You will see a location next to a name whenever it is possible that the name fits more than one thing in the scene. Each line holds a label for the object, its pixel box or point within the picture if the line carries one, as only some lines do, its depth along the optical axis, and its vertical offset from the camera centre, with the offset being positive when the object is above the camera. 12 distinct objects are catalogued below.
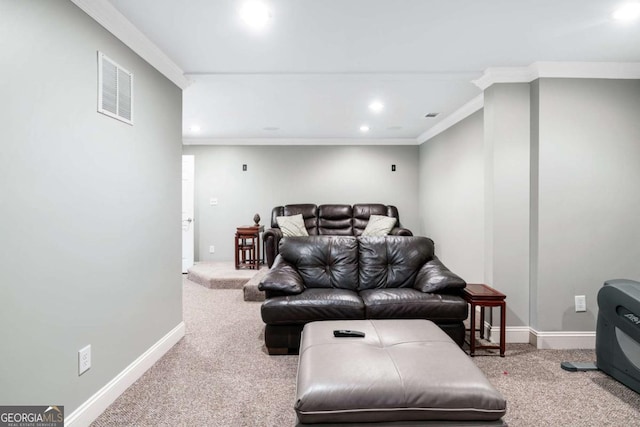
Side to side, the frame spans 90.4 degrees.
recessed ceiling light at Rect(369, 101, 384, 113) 3.85 +1.29
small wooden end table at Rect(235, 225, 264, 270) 5.29 -0.62
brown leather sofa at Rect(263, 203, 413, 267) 5.74 -0.10
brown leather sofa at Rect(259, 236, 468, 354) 2.61 -0.70
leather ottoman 1.38 -0.80
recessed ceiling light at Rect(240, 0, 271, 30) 1.92 +1.24
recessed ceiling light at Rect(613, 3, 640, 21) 1.94 +1.24
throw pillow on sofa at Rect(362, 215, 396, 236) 5.41 -0.28
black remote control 1.92 -0.76
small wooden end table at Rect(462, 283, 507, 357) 2.56 -0.77
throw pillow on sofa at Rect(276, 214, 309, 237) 5.36 -0.27
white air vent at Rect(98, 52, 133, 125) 1.91 +0.77
